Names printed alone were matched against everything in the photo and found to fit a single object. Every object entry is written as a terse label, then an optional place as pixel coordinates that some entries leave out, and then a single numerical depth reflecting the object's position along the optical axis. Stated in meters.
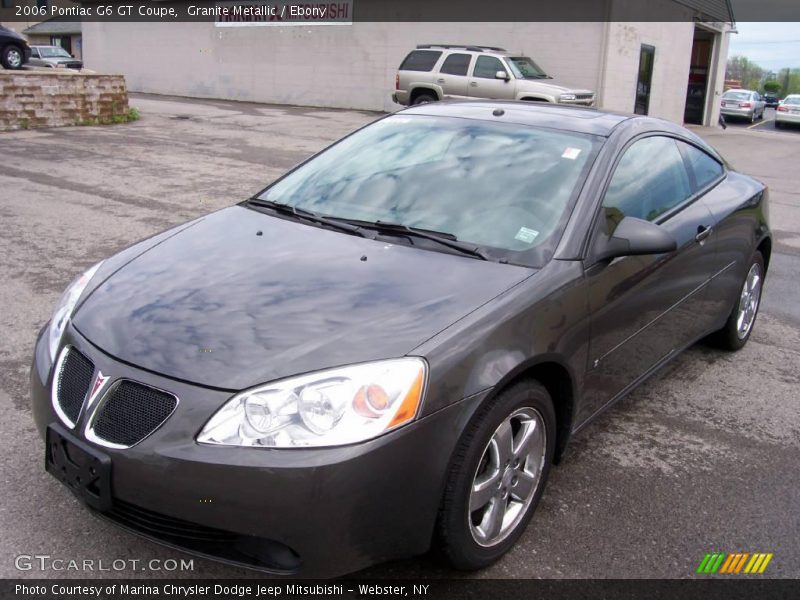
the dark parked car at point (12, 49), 18.67
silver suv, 18.17
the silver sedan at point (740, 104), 35.84
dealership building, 21.58
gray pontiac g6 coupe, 2.27
